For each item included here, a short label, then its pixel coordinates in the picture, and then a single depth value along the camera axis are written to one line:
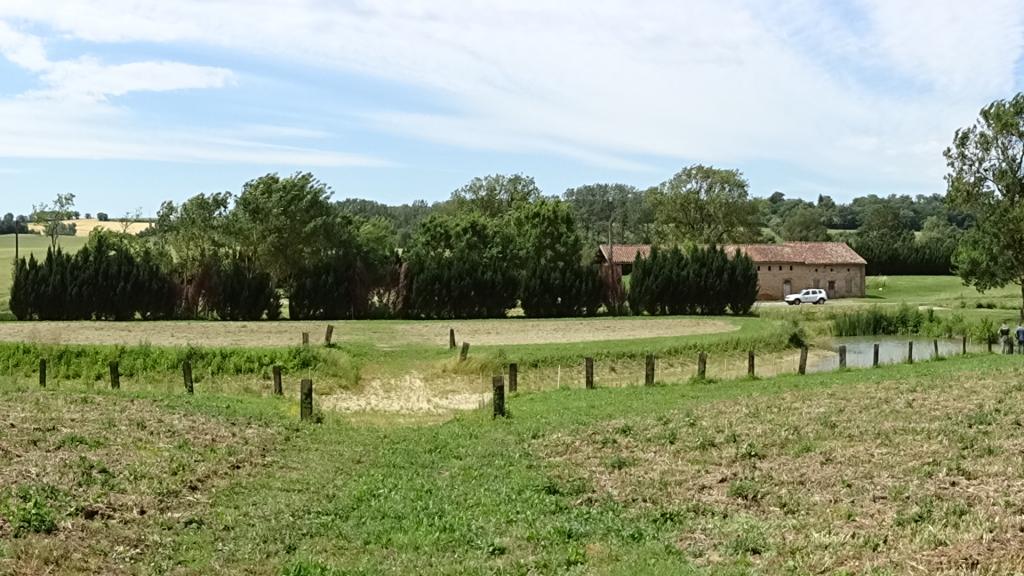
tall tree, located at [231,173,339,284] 60.28
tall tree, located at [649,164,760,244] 94.38
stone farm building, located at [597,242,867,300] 90.38
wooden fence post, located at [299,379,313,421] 19.88
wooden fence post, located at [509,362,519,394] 27.07
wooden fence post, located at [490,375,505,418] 20.47
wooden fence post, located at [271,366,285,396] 26.08
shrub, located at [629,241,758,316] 62.62
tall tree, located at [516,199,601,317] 60.94
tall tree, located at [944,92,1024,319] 54.19
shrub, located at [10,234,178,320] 54.97
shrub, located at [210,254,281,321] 56.19
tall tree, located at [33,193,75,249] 75.06
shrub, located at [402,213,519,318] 58.75
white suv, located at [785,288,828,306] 78.88
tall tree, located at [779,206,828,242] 140.25
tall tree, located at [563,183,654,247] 160.38
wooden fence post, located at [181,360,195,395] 26.11
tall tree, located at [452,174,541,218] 99.00
